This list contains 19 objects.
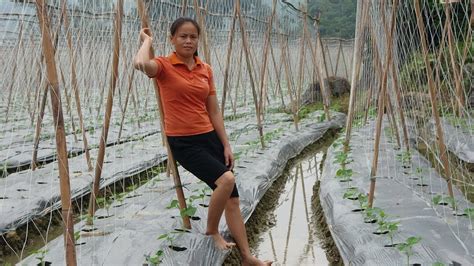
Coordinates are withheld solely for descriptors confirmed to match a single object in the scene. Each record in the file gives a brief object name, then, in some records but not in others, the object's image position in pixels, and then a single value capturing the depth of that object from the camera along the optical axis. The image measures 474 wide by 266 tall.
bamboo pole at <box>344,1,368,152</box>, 5.32
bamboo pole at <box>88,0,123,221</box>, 3.11
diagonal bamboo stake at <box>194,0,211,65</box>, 4.42
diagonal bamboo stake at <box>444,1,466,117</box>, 4.36
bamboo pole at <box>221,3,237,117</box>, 5.60
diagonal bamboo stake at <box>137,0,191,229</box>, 3.09
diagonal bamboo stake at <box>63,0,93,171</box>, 4.20
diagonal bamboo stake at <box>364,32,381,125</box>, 4.30
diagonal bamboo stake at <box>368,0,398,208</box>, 3.46
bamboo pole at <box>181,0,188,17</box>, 4.22
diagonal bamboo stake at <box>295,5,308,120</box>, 8.87
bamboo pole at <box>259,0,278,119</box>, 7.02
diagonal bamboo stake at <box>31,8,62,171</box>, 4.63
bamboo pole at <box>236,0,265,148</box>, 5.84
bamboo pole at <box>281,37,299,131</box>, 8.32
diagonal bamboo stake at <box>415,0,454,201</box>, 3.41
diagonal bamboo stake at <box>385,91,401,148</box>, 5.75
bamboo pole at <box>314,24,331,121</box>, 8.81
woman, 2.79
